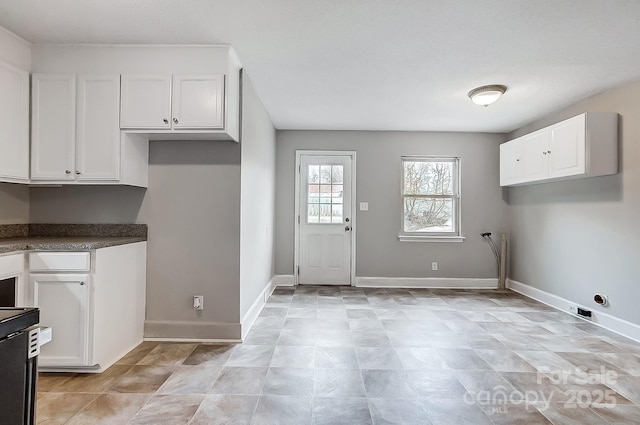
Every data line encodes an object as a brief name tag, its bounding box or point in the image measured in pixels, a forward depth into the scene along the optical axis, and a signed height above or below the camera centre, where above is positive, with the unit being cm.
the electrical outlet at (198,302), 284 -74
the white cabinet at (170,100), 259 +86
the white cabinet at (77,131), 256 +62
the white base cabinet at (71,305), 219 -61
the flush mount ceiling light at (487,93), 328 +121
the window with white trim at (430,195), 514 +31
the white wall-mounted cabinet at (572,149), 319 +70
